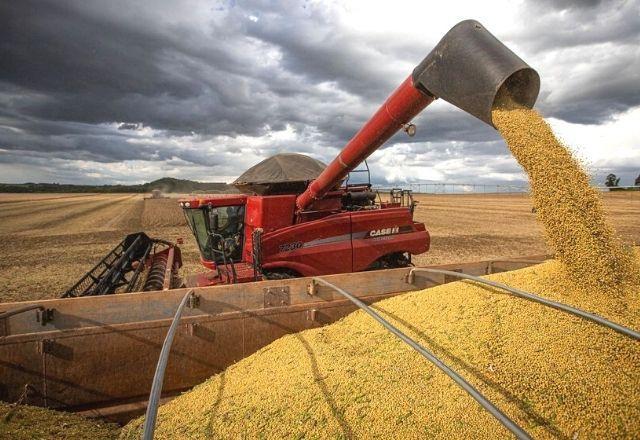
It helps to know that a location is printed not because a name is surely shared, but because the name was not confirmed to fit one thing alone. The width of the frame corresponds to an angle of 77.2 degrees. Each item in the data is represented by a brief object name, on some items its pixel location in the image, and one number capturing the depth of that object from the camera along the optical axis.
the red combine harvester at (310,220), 4.27
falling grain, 2.99
